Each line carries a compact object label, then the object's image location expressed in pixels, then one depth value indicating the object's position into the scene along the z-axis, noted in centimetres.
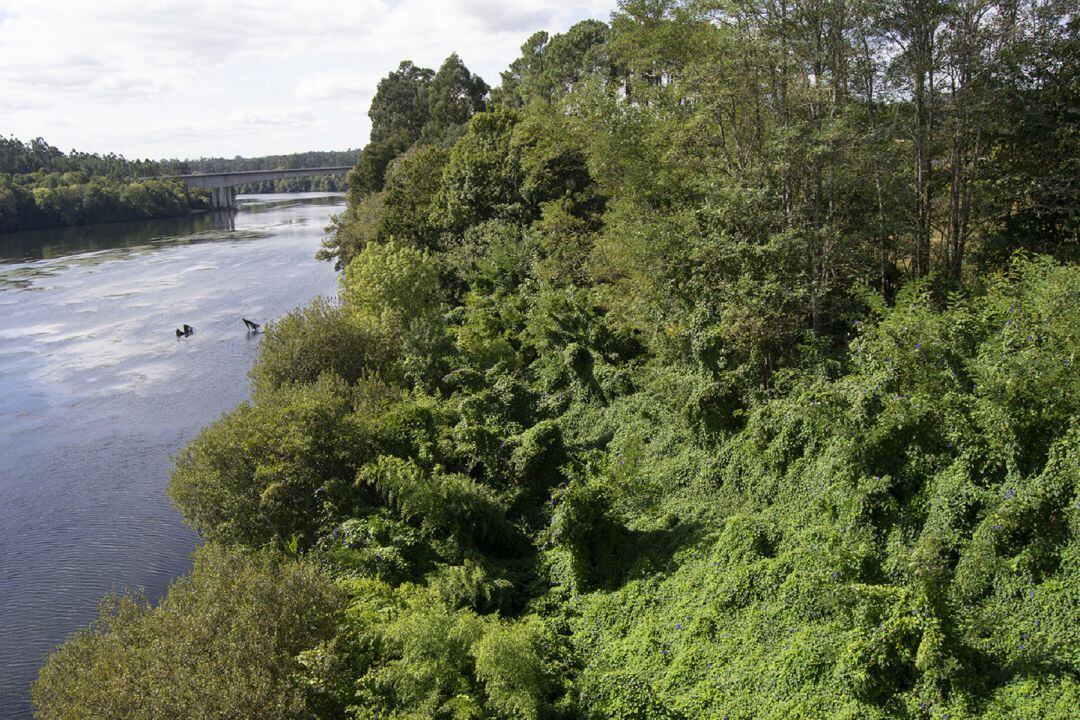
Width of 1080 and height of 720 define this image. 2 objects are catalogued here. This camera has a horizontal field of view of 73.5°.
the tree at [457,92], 7781
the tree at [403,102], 8819
